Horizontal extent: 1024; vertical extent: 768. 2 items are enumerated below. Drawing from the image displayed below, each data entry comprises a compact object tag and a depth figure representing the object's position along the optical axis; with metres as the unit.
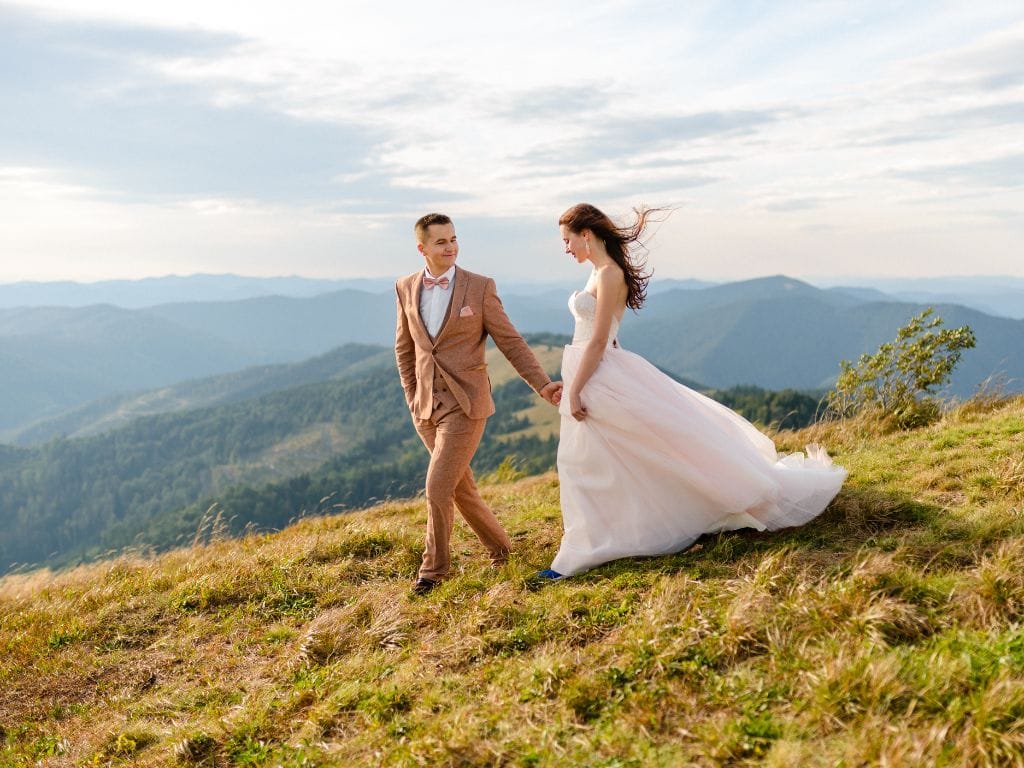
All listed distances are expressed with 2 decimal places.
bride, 5.77
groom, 6.00
